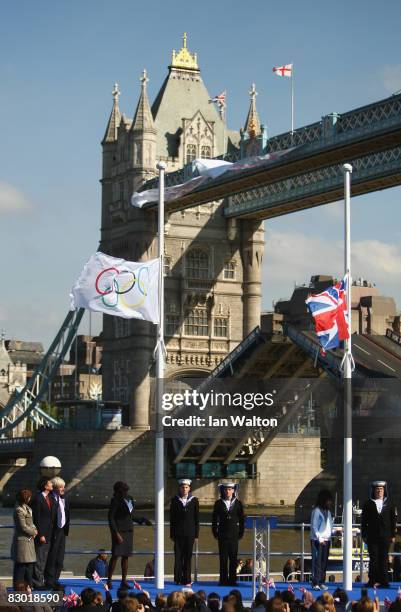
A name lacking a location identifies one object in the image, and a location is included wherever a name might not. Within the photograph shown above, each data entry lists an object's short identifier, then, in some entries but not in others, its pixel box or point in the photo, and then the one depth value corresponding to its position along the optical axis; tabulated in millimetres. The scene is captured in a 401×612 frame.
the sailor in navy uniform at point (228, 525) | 20234
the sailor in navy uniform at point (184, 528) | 20422
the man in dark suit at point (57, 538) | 19062
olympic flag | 22891
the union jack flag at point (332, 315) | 22719
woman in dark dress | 19875
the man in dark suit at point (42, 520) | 18922
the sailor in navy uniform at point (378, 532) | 20375
